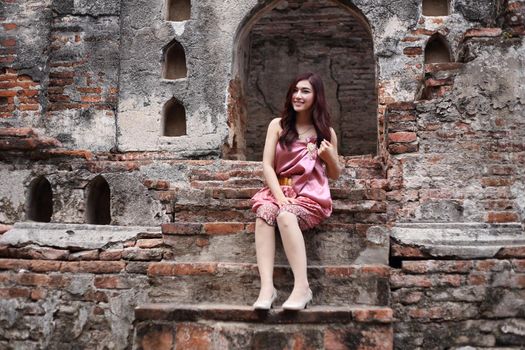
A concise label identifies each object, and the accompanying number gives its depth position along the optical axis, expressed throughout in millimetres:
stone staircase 2857
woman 2949
